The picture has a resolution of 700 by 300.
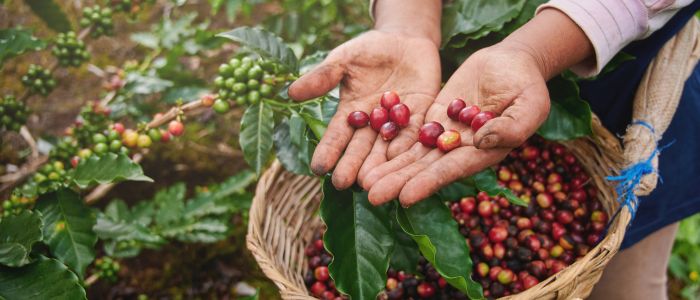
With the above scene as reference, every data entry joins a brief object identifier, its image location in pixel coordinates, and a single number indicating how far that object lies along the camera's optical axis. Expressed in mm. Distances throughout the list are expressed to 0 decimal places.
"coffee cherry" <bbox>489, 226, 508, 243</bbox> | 700
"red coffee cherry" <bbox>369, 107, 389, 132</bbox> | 617
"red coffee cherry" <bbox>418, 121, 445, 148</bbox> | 600
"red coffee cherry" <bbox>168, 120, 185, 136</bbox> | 695
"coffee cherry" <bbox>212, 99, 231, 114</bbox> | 669
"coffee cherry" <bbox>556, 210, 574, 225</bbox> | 703
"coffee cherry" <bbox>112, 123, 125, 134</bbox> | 706
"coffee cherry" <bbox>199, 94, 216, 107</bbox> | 686
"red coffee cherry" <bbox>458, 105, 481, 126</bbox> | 599
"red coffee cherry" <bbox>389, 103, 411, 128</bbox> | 618
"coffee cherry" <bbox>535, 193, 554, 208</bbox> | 722
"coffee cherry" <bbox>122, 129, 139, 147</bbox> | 696
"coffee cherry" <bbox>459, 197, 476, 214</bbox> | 728
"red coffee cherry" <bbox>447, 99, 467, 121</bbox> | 610
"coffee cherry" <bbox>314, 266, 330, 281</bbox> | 692
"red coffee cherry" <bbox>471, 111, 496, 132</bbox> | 584
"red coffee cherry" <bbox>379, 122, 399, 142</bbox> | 609
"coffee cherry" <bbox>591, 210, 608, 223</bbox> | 688
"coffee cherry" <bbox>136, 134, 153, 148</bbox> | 695
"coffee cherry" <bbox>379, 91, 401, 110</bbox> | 633
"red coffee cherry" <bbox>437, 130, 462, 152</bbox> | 586
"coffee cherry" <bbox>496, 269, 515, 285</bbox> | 672
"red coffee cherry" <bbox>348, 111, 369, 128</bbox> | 617
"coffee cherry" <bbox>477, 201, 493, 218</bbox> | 726
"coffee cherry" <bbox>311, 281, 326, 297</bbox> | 688
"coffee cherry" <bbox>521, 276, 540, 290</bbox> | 664
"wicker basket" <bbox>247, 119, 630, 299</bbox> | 577
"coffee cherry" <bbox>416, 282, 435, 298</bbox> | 674
